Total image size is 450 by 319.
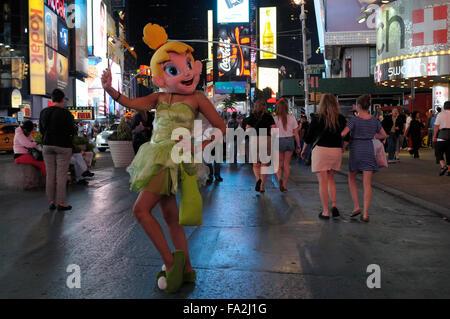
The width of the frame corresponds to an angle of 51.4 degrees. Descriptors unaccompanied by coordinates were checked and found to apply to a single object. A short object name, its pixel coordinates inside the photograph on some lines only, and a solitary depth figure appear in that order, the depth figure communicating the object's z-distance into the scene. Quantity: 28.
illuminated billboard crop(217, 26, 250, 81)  92.31
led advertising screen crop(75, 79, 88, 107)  66.74
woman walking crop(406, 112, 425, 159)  17.42
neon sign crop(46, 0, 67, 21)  54.76
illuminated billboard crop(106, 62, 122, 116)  83.82
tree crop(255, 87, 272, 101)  60.81
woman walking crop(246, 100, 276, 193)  9.42
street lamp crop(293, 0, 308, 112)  25.46
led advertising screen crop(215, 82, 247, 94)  93.38
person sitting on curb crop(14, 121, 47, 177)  9.48
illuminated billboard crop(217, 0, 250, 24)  92.69
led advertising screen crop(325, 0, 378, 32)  36.88
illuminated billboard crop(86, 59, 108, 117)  75.31
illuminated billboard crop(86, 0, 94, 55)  72.69
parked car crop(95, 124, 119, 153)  28.83
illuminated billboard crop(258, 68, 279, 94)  64.38
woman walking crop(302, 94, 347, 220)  6.77
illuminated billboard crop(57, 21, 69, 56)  58.21
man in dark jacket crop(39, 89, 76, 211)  7.34
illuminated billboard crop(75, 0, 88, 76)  66.88
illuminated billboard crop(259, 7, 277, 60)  73.50
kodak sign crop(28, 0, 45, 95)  51.02
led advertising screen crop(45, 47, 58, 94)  52.80
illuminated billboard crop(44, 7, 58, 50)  53.36
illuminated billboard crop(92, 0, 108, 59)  75.00
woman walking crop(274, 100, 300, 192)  9.49
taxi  27.22
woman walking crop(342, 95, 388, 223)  6.74
